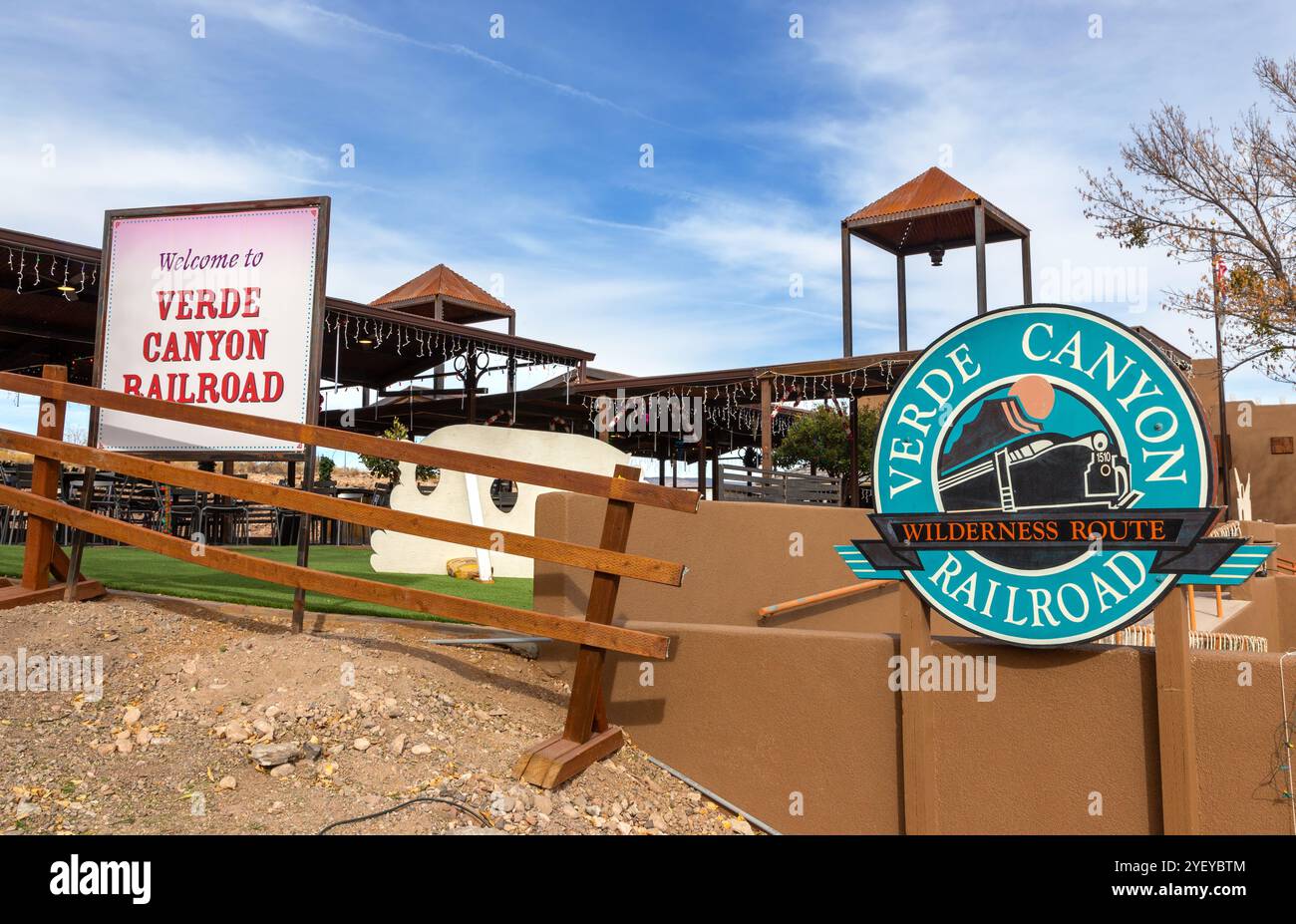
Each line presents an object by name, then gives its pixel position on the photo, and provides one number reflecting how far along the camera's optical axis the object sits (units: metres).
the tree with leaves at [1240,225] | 17.02
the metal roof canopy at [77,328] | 11.88
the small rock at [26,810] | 3.79
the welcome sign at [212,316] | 6.86
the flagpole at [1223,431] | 18.06
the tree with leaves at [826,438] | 32.31
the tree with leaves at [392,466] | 18.09
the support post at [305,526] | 6.34
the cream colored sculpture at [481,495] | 9.40
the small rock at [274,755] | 4.34
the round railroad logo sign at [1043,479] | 3.86
